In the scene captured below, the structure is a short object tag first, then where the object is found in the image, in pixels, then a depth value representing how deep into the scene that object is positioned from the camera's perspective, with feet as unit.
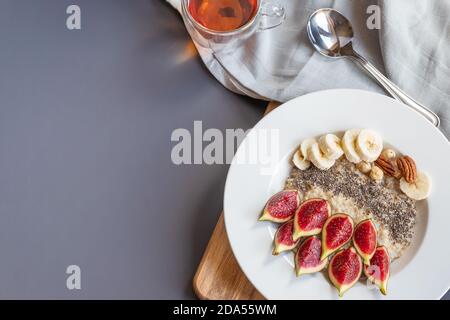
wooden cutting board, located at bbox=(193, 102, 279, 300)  4.05
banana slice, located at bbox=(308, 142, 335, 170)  4.00
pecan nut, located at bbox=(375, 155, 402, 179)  4.04
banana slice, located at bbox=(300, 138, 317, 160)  4.06
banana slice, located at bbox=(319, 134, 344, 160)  3.99
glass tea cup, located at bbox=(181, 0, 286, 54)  4.17
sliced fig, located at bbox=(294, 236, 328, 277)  3.84
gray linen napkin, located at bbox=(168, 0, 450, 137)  4.21
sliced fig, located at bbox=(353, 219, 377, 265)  3.87
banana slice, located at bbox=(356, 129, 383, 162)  4.00
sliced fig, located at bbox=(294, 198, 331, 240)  3.86
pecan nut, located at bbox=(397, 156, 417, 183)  3.99
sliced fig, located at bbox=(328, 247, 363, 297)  3.81
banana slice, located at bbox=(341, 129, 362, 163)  4.02
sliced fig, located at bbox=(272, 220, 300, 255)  3.85
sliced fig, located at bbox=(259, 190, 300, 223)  3.88
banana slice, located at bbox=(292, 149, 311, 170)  4.07
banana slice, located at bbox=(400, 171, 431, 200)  3.99
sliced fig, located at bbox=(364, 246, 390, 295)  3.81
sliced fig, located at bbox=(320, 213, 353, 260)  3.87
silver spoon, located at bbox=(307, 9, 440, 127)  4.30
